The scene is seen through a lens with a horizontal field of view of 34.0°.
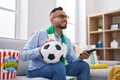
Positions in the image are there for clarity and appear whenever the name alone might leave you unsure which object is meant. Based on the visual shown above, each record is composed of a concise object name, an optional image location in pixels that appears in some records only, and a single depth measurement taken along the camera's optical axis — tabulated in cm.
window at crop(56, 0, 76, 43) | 415
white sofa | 194
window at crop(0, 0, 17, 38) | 290
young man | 157
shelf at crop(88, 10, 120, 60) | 377
